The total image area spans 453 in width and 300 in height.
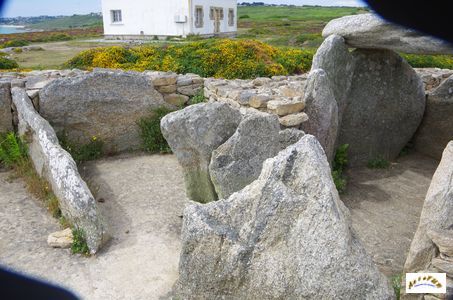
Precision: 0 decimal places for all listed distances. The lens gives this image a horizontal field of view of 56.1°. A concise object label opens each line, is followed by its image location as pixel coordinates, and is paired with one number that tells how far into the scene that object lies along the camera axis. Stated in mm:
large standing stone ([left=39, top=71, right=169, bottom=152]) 6871
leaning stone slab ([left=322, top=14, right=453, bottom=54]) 5398
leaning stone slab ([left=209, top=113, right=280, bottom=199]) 4539
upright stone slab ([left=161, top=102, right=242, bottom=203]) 4703
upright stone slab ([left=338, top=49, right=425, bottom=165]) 7047
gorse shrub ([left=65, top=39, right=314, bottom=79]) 10719
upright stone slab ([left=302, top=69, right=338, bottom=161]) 5949
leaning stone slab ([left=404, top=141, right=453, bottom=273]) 3570
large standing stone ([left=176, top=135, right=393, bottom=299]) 2840
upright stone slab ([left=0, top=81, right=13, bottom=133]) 6859
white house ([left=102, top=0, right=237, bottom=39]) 26638
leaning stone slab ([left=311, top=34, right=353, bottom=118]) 6410
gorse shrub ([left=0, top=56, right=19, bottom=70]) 12606
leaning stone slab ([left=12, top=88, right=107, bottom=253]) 4488
